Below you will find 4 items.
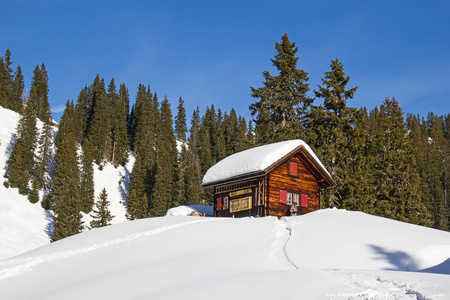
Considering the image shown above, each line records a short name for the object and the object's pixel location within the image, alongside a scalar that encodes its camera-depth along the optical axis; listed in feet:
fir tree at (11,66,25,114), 316.97
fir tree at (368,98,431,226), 138.00
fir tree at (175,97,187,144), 386.03
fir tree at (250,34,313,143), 152.76
